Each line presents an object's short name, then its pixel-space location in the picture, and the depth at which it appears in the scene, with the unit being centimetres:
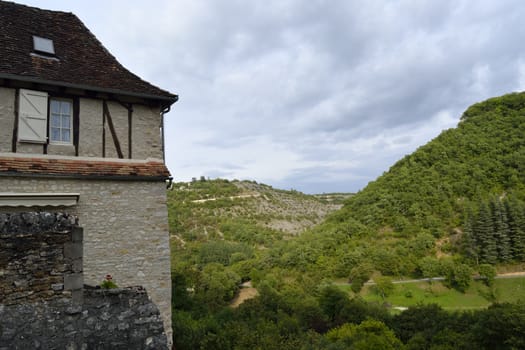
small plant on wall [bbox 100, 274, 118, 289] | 593
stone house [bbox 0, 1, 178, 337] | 699
